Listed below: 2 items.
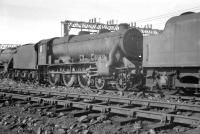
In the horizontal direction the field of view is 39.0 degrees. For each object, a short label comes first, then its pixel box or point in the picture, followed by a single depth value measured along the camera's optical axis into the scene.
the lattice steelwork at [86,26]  42.75
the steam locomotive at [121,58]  11.01
